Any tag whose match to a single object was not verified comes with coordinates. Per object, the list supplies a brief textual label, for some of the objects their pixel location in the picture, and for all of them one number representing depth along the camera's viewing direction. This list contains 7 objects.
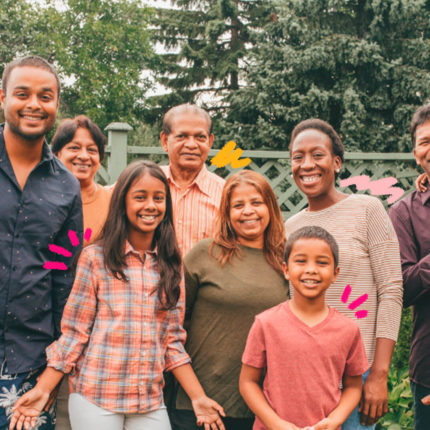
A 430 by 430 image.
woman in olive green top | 2.35
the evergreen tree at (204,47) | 19.27
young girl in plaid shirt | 2.19
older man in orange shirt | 3.00
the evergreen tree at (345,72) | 12.50
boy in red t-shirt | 2.06
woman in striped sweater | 2.23
